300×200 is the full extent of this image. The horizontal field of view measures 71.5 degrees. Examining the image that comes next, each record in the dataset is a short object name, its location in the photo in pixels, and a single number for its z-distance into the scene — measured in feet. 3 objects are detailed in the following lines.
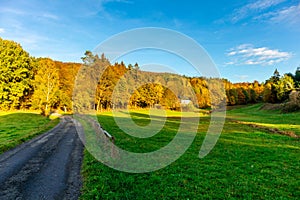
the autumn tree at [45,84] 190.70
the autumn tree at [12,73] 197.36
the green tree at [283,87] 281.54
